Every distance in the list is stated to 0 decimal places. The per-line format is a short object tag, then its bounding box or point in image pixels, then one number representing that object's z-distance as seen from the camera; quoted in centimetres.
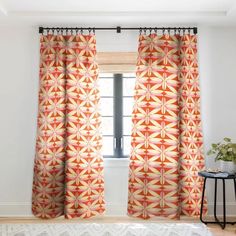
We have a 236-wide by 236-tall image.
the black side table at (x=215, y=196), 310
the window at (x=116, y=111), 373
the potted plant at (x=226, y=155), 321
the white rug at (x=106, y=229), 304
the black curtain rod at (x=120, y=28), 350
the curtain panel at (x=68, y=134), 342
